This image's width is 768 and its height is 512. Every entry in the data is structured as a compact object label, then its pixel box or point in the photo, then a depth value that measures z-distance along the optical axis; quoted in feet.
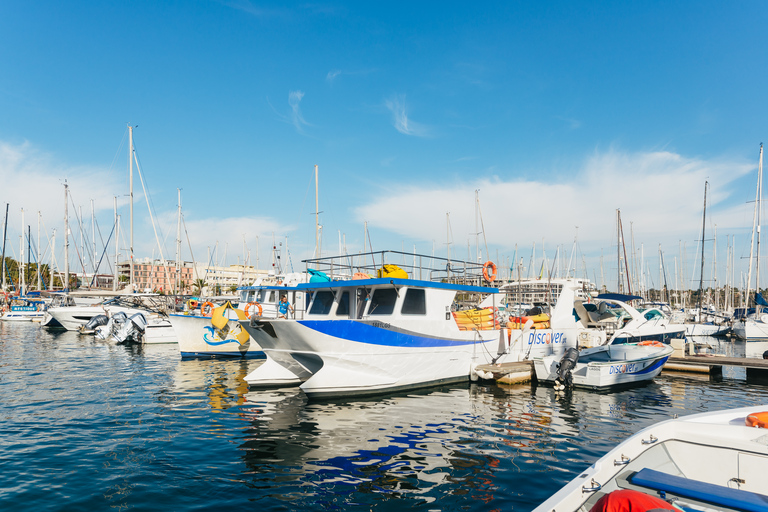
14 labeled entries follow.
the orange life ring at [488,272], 59.35
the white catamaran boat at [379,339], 42.46
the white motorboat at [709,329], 121.29
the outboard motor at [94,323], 108.99
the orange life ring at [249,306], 73.62
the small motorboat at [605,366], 50.37
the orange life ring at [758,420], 17.98
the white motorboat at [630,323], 77.51
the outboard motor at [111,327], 96.84
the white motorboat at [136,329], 93.81
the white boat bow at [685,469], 13.38
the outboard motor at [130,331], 93.97
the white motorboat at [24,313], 161.58
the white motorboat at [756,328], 109.91
